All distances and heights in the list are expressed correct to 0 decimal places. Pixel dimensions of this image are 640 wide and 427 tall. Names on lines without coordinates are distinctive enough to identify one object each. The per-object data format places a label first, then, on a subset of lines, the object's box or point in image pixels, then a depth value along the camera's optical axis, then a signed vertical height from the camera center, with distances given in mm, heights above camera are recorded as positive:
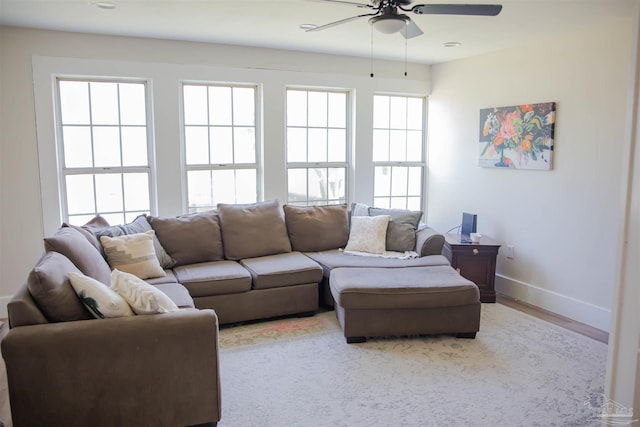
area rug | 2455 -1352
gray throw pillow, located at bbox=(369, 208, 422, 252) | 4367 -687
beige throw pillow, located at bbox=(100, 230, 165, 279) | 3379 -719
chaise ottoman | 3289 -1062
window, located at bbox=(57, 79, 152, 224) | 4082 +82
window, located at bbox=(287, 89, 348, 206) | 4953 +130
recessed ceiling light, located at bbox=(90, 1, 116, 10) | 3092 +1045
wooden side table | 4293 -974
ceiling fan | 2459 +804
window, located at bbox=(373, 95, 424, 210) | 5379 +92
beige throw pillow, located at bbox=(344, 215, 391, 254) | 4355 -728
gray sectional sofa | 2018 -910
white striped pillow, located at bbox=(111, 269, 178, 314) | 2270 -685
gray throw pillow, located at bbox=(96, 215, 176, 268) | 3551 -574
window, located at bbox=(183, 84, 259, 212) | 4500 +139
